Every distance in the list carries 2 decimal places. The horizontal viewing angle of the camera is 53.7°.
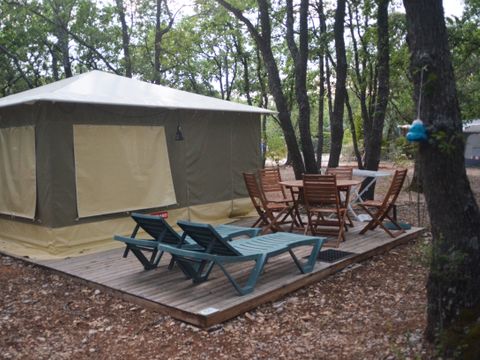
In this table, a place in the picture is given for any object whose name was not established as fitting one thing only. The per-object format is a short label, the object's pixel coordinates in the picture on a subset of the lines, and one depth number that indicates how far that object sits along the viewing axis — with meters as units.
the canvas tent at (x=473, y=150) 21.95
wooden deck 4.01
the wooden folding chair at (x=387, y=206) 6.25
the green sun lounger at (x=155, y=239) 4.76
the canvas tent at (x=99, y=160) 6.09
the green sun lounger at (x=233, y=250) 4.15
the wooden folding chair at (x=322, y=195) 5.83
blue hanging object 2.74
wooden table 6.49
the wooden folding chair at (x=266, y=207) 6.67
